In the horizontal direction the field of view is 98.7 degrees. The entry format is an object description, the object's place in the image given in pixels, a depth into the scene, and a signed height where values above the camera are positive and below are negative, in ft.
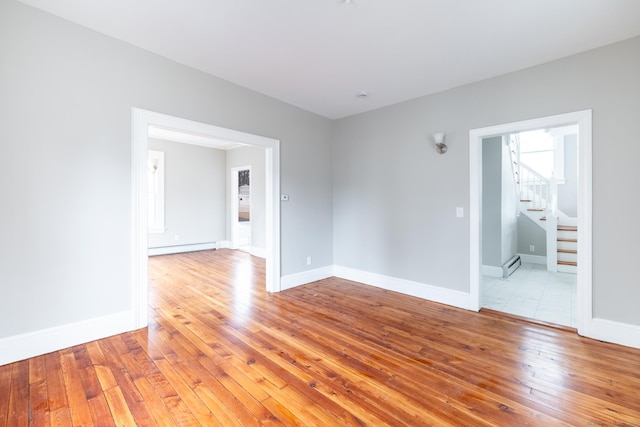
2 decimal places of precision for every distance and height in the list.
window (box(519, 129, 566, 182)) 23.24 +5.52
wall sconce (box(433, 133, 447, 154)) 11.30 +2.92
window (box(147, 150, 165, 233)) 21.27 +1.59
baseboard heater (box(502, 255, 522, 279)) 15.49 -3.24
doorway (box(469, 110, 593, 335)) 8.60 +0.36
